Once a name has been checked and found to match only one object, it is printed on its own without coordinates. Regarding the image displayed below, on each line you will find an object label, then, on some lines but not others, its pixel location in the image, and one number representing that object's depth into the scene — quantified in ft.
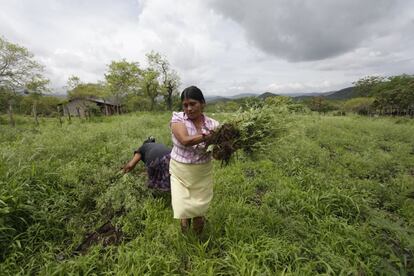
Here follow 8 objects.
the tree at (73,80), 108.68
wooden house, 98.89
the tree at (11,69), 63.05
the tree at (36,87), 72.33
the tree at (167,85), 104.17
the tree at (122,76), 103.88
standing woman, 6.86
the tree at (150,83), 103.55
